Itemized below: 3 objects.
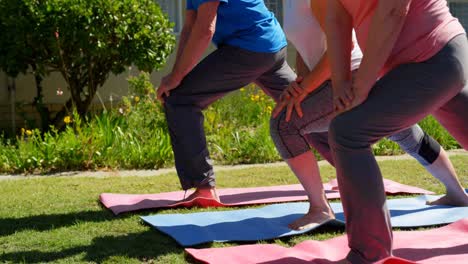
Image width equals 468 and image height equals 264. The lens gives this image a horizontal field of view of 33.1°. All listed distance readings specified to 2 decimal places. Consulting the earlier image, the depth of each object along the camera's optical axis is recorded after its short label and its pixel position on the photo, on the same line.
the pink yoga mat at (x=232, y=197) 5.33
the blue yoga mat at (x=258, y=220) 4.38
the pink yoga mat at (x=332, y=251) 3.81
